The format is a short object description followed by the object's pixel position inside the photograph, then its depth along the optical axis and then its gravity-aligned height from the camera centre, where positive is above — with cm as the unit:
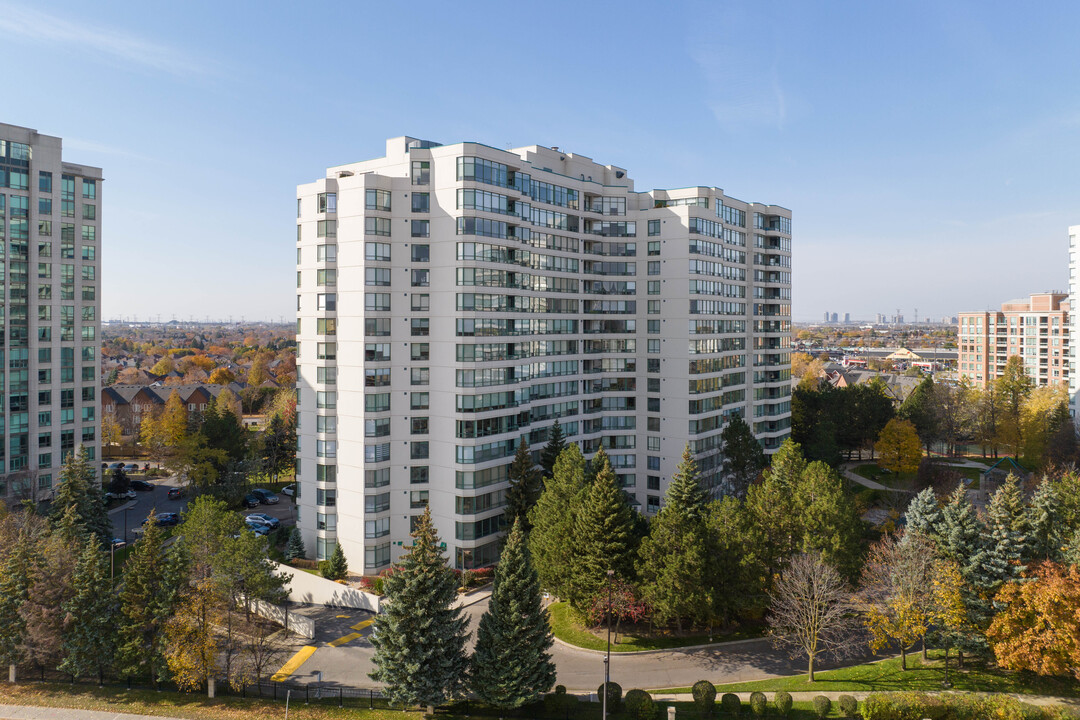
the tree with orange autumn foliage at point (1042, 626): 3325 -1429
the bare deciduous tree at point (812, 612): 3697 -1517
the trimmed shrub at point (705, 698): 3372 -1794
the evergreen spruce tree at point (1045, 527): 3825 -1060
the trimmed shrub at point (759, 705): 3328 -1809
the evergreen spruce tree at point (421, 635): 3259 -1434
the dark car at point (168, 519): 6931 -1775
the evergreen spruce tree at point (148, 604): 3597 -1404
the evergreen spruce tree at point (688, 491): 4403 -940
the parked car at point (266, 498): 7894 -1758
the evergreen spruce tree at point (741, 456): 6512 -1029
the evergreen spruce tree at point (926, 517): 3969 -1024
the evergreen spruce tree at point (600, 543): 4097 -1204
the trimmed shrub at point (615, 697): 3384 -1799
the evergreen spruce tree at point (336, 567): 5134 -1698
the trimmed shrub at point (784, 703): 3306 -1786
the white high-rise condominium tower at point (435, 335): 5325 +181
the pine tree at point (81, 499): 5603 -1274
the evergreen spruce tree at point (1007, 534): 3669 -1034
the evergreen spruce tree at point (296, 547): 5522 -1661
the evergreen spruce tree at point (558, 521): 4272 -1167
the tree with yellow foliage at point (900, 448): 7975 -1150
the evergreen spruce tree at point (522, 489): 5447 -1139
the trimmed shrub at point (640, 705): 3291 -1804
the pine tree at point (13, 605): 3716 -1448
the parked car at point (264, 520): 6782 -1756
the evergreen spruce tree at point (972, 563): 3634 -1203
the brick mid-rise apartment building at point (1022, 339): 12619 +347
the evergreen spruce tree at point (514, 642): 3272 -1485
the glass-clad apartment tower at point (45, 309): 6950 +519
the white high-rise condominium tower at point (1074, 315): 9225 +588
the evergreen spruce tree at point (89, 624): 3628 -1534
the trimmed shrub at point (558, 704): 3397 -1839
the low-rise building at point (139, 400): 11581 -850
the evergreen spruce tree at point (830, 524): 4100 -1109
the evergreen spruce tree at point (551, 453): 5888 -899
